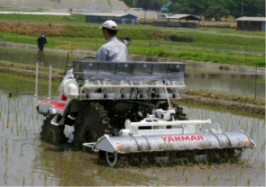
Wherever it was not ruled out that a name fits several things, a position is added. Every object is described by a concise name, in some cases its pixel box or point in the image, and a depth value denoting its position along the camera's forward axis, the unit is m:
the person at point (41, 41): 44.43
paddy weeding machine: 11.67
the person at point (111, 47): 12.94
